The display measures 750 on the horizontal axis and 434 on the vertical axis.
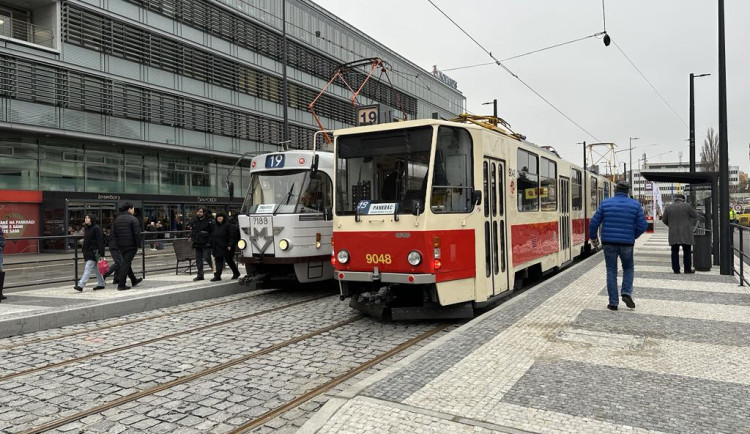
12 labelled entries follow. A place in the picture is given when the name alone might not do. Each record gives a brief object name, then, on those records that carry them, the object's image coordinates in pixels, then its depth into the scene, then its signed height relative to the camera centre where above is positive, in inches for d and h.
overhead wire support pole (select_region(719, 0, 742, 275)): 465.4 +38.8
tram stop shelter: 538.0 +33.1
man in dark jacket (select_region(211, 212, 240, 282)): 483.8 -19.9
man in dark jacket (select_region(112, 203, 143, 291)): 436.5 -14.6
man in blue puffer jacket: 311.0 -11.1
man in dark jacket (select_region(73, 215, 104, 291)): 431.8 -19.5
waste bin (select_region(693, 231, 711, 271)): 492.1 -36.1
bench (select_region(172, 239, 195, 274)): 533.3 -29.6
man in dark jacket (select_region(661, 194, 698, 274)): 479.8 -14.1
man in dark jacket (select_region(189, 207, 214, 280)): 494.3 -14.5
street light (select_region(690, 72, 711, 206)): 895.1 +150.0
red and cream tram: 285.9 -0.8
